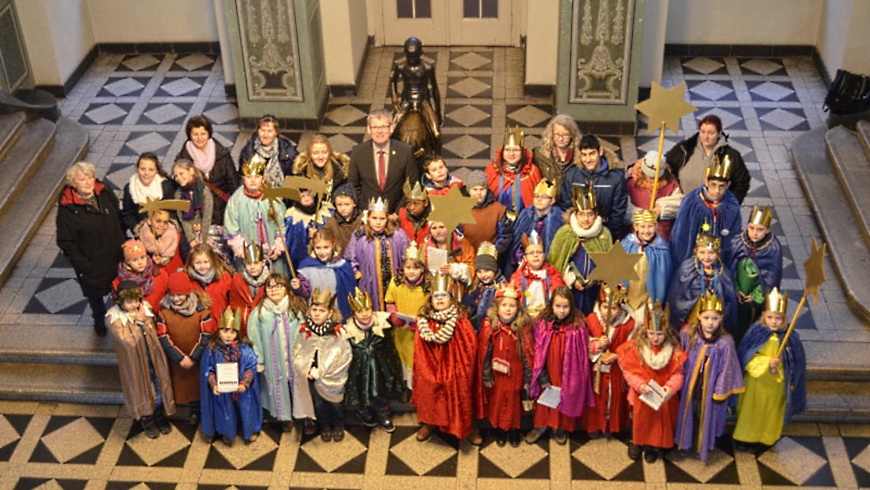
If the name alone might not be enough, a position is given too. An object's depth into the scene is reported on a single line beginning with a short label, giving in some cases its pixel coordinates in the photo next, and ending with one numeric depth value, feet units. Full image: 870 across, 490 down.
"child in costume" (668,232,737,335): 26.40
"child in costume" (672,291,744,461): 25.49
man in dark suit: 30.42
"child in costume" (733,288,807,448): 25.61
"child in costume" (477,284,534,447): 26.00
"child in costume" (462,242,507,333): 26.78
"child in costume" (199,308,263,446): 26.84
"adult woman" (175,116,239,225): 30.27
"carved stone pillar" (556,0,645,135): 38.45
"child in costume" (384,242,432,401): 26.76
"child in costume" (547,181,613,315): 27.20
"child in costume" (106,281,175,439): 26.84
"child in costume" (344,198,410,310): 28.07
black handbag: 38.58
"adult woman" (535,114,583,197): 29.58
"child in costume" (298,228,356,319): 27.53
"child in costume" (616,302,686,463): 25.49
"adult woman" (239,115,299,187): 30.30
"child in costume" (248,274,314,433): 26.78
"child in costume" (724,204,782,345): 26.94
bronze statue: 33.46
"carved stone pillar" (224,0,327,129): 39.58
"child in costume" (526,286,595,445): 25.94
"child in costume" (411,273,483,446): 25.98
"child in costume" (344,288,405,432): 26.48
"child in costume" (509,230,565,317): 26.84
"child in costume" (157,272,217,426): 27.02
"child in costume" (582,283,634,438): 26.20
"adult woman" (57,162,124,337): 28.55
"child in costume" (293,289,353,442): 26.40
